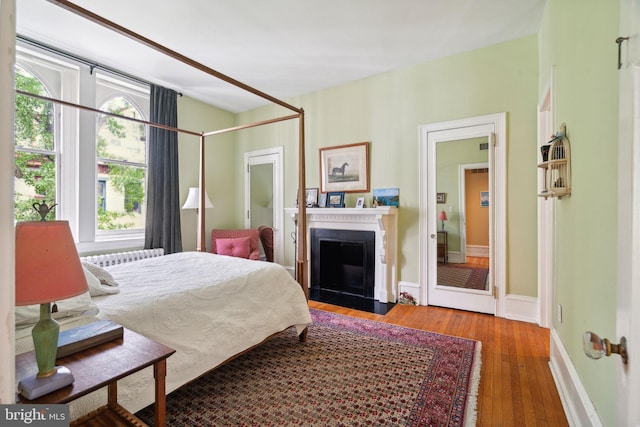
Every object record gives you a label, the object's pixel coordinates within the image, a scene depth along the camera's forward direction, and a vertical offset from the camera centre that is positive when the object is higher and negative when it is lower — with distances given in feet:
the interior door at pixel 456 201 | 10.21 +0.42
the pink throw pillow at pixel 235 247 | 13.80 -1.66
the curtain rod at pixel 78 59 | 9.47 +5.49
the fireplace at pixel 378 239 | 11.78 -1.10
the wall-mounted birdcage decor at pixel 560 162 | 5.56 +0.99
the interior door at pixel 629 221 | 2.31 -0.07
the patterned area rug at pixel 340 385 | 5.28 -3.65
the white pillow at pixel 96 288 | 5.40 -1.43
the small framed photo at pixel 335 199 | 13.11 +0.59
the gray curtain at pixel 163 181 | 12.61 +1.35
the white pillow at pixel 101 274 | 5.90 -1.27
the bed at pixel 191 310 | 4.68 -1.93
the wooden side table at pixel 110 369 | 3.14 -1.84
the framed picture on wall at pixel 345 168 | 12.82 +1.99
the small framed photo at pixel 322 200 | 13.75 +0.57
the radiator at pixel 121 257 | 10.68 -1.74
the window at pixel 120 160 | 11.76 +2.17
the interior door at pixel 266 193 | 15.49 +1.06
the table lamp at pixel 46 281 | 2.73 -0.67
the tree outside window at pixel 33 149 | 9.66 +2.12
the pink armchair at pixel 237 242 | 13.85 -1.47
